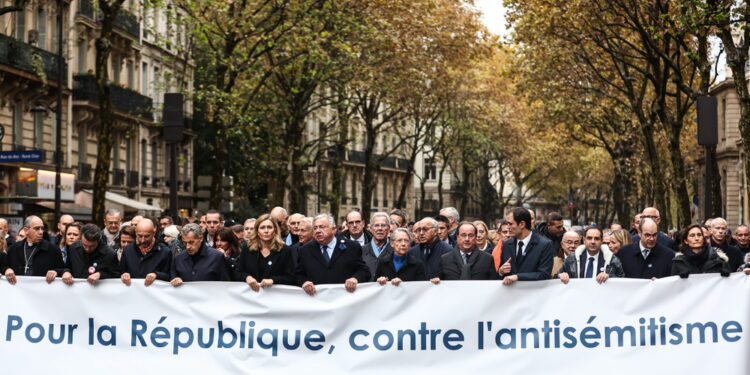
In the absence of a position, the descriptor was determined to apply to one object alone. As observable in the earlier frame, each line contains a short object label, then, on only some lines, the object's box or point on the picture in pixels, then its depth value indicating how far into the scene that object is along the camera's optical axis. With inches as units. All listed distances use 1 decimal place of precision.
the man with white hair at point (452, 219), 623.8
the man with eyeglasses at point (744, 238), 613.3
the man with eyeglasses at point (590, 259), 483.5
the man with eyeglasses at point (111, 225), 625.9
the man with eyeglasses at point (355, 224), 536.7
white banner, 397.1
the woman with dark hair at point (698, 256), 430.1
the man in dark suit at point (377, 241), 488.4
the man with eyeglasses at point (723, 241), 570.6
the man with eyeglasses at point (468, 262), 434.9
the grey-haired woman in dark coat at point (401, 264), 436.8
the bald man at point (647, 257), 444.1
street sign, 979.9
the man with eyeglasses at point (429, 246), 478.0
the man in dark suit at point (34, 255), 465.4
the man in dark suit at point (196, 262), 423.8
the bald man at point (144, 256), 432.1
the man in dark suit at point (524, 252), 420.5
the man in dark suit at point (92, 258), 441.7
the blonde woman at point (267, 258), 426.3
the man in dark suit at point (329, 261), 435.8
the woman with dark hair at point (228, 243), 491.8
